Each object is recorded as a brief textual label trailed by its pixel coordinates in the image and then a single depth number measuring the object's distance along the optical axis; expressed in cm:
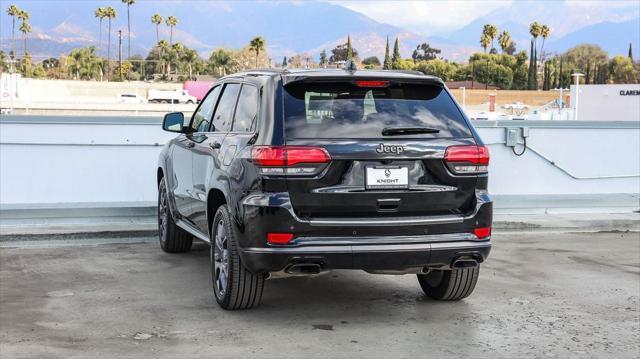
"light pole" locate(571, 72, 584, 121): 6624
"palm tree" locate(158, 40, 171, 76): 15286
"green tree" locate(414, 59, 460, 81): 14462
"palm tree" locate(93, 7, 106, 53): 15534
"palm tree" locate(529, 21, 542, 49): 14212
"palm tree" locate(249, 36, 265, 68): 13231
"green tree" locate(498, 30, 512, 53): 15250
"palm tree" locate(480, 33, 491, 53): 15325
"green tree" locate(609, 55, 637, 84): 13488
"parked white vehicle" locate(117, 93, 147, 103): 9544
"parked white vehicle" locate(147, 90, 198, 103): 10025
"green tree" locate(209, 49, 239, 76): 14618
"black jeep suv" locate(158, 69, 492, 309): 573
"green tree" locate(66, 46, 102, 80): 14912
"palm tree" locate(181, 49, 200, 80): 15088
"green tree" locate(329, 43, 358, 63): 17484
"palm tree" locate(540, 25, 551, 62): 14212
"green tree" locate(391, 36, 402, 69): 14325
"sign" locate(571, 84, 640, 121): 7256
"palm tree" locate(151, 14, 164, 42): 15924
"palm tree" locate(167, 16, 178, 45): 15480
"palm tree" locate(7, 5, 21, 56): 15262
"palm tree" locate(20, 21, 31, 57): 15200
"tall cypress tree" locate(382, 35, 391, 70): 14041
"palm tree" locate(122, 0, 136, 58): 14259
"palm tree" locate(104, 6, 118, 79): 15438
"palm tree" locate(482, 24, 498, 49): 15274
